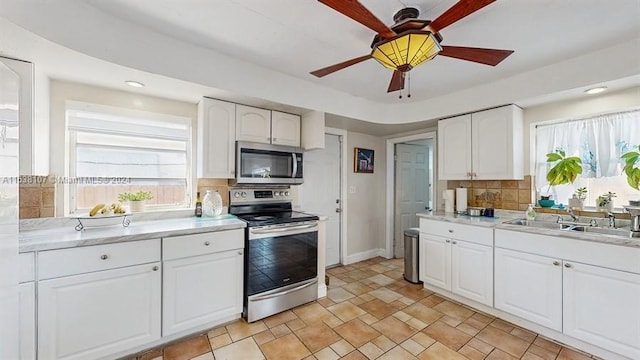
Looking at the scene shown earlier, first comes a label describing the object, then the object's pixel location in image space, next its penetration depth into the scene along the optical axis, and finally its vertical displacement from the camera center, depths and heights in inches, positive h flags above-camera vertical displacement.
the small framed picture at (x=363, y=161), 156.7 +12.2
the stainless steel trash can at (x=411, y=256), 125.5 -38.7
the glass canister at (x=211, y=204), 101.0 -10.0
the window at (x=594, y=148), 91.8 +12.8
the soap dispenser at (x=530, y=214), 102.0 -13.8
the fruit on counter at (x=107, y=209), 81.0 -10.1
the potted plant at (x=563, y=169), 98.0 +4.4
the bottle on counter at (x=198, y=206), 102.2 -11.0
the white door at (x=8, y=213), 38.4 -5.5
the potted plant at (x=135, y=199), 92.4 -7.4
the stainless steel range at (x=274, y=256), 91.6 -30.0
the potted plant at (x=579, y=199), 96.5 -7.3
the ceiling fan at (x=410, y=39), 47.0 +31.9
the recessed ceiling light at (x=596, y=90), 86.9 +32.2
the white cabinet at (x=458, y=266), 97.1 -36.7
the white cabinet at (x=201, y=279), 77.8 -33.2
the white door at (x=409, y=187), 167.3 -4.9
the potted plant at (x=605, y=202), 90.1 -7.9
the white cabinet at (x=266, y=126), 103.6 +23.3
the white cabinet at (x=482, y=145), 104.6 +15.7
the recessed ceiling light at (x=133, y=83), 83.2 +32.3
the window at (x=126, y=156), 88.0 +8.9
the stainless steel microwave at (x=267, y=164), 102.3 +6.8
